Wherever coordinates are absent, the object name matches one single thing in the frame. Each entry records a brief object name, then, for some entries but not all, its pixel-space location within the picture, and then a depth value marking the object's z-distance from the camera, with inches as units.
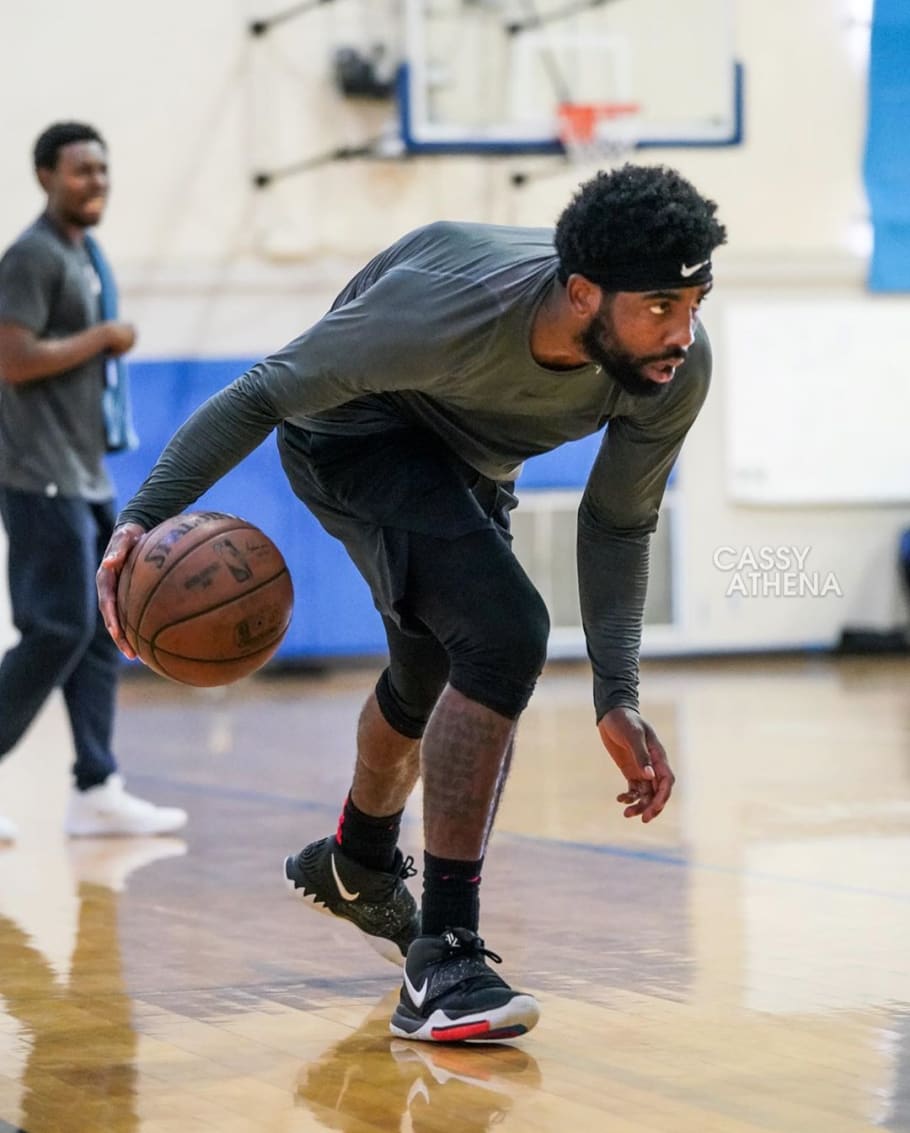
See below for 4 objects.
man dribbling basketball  201.5
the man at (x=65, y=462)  372.8
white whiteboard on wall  814.5
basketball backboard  708.7
